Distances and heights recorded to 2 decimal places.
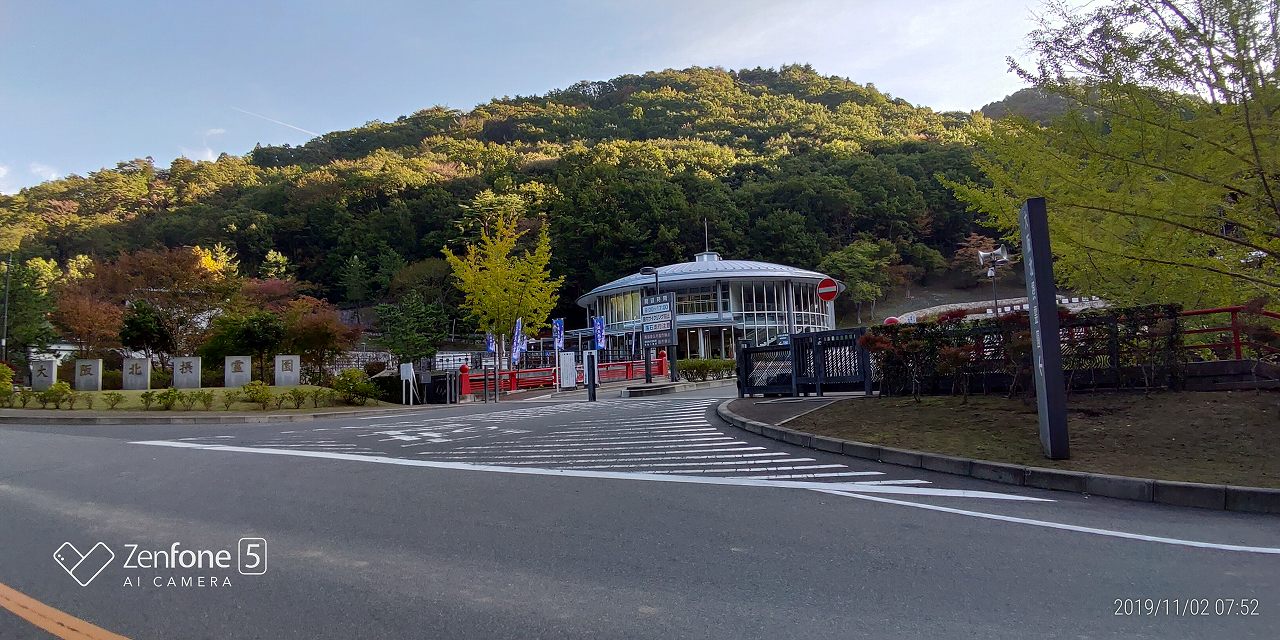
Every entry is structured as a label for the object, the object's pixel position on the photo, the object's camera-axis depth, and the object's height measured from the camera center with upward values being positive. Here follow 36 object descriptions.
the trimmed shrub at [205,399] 18.22 -0.51
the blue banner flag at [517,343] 30.03 +1.05
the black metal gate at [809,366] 13.73 -0.27
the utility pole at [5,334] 35.73 +2.96
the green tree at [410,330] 30.97 +2.06
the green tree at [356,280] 56.81 +7.96
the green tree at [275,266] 53.72 +9.04
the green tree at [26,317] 36.25 +3.93
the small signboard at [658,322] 25.31 +1.45
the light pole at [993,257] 19.69 +2.85
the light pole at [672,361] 25.62 -0.06
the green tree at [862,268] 53.47 +6.78
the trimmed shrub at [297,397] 18.78 -0.58
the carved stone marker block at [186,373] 23.64 +0.28
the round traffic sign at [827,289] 17.61 +1.67
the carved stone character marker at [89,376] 22.91 +0.33
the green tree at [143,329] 26.95 +2.19
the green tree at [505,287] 34.59 +4.15
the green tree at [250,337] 26.69 +1.65
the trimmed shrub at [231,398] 18.51 -0.53
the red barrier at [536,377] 24.56 -0.50
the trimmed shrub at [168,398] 17.89 -0.44
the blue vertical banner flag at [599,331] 35.72 +1.71
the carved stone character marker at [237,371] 24.61 +0.28
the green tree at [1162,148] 8.05 +2.41
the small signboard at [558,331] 34.59 +1.75
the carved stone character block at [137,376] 23.73 +0.24
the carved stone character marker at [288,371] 24.72 +0.22
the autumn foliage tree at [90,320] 28.25 +2.76
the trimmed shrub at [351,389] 20.41 -0.45
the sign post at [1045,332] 7.38 +0.13
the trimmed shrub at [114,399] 17.94 -0.42
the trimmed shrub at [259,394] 18.25 -0.43
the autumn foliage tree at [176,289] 28.69 +4.11
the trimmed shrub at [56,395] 18.34 -0.23
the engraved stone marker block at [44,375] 23.14 +0.43
